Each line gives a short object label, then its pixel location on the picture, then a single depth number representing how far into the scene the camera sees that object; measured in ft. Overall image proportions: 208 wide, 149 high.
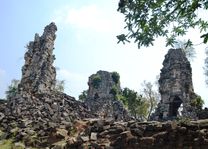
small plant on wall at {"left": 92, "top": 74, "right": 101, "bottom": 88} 51.25
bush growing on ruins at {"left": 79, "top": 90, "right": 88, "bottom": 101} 64.77
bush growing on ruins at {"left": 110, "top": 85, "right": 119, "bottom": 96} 50.68
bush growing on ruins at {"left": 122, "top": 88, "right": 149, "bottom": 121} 60.30
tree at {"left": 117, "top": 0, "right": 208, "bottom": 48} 13.43
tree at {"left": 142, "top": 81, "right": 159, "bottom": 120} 65.95
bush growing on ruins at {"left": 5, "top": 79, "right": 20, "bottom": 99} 66.72
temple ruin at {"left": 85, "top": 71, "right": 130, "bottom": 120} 48.75
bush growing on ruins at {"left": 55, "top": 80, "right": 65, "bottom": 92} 74.46
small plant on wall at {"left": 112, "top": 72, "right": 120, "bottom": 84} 53.09
